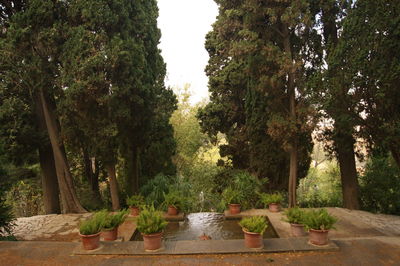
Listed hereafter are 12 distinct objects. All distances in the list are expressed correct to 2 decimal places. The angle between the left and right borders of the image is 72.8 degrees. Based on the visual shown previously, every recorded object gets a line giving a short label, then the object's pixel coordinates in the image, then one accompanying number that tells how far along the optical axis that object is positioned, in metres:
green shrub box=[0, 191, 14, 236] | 6.09
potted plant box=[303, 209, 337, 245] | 4.93
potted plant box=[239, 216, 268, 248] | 4.91
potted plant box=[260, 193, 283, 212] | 7.56
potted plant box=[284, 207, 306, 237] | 5.50
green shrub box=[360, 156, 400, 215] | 9.13
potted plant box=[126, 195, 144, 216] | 7.43
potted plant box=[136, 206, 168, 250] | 4.95
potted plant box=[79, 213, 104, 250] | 5.00
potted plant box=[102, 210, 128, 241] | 5.38
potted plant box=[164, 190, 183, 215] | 7.40
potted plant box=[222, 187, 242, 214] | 7.46
